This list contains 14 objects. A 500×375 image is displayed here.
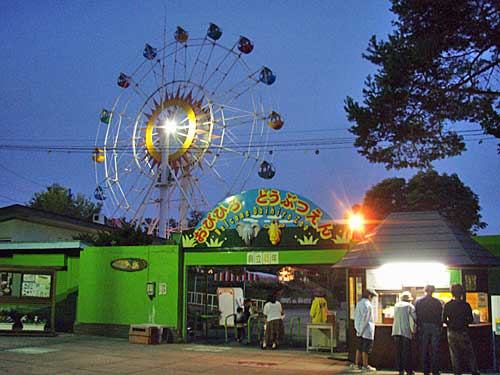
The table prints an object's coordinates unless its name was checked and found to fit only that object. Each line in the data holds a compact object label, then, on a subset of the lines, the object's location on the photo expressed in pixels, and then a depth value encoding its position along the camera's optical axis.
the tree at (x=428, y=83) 12.64
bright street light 16.08
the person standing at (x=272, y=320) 16.52
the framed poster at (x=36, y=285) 19.08
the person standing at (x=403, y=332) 11.74
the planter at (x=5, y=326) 18.34
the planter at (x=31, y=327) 18.42
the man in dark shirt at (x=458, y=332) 10.99
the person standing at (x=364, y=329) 12.23
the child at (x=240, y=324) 18.56
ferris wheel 29.02
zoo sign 16.75
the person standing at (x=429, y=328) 11.29
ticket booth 12.50
